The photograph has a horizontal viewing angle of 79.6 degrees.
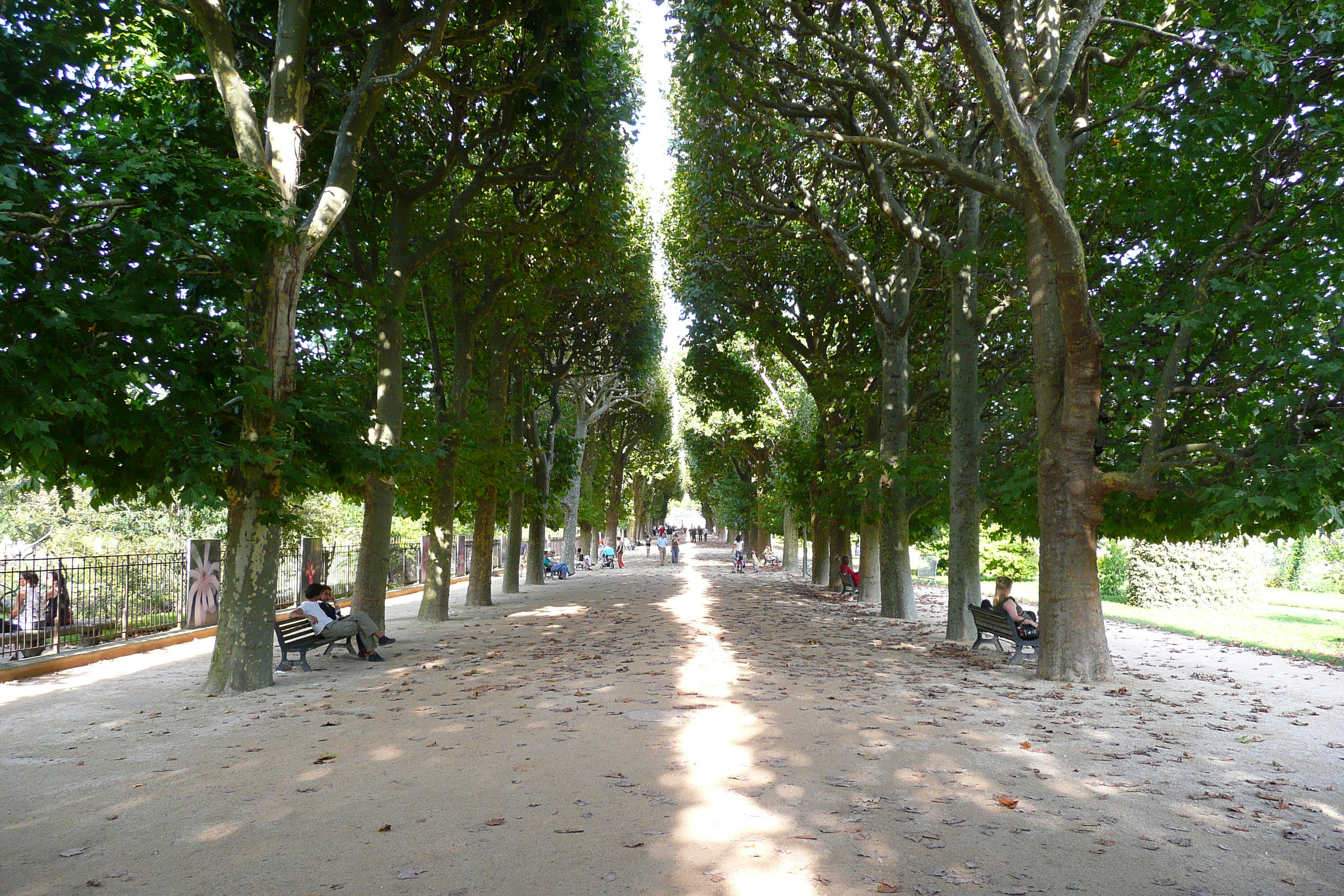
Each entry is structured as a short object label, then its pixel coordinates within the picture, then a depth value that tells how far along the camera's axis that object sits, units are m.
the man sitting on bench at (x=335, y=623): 11.14
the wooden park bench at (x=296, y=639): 10.14
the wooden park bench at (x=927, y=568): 34.38
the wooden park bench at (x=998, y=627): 10.79
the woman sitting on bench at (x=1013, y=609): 10.90
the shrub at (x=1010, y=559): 27.08
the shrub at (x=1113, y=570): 23.91
